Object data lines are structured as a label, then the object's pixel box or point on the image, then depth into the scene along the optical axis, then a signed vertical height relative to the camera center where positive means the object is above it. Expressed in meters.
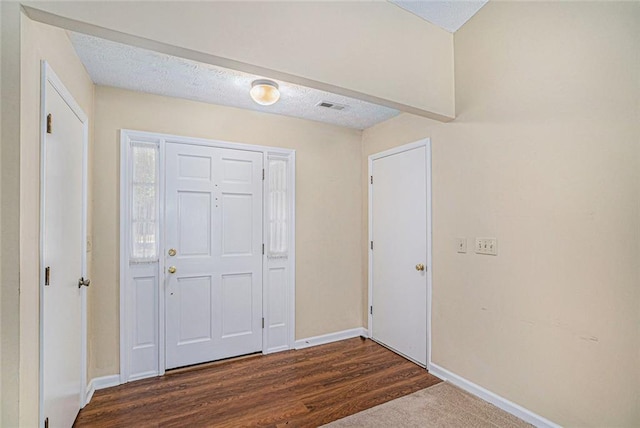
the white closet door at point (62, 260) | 1.54 -0.26
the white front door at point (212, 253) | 2.75 -0.35
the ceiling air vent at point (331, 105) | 2.93 +1.11
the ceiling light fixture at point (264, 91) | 2.46 +1.03
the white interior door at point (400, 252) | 2.88 -0.37
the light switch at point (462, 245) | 2.44 -0.24
